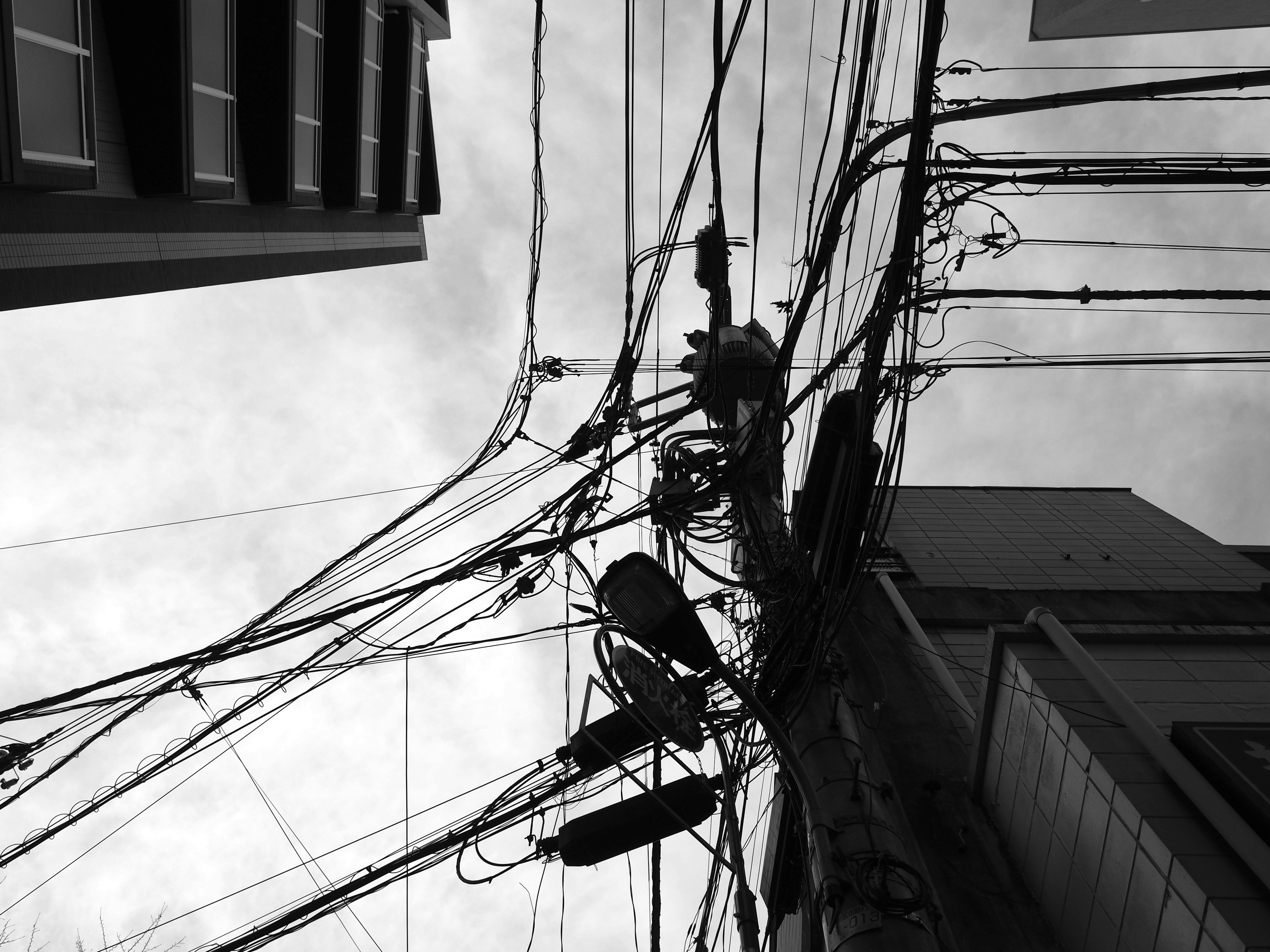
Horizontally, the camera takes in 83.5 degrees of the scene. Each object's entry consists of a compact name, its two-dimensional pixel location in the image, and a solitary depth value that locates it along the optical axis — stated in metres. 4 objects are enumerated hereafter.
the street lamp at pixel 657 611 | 3.70
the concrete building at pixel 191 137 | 7.51
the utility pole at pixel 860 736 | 2.92
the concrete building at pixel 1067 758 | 3.73
